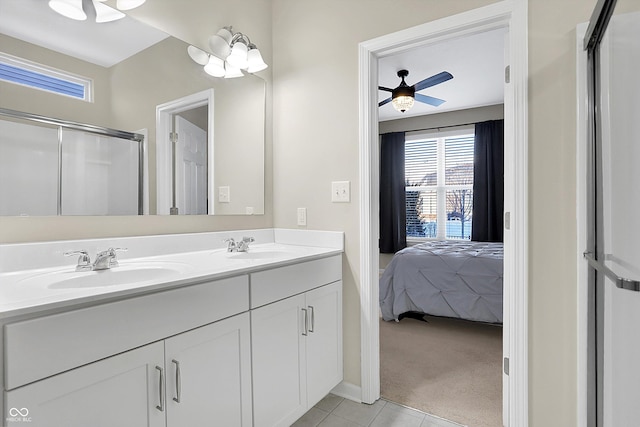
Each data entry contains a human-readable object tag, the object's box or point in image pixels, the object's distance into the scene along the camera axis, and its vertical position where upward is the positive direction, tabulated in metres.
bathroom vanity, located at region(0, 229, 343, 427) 0.84 -0.39
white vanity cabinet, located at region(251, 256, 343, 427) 1.42 -0.60
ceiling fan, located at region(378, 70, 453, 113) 3.29 +1.18
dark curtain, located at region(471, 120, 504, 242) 4.64 +0.39
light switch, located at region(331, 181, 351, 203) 1.96 +0.12
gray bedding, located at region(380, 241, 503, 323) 2.91 -0.65
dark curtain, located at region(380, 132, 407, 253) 5.35 +0.27
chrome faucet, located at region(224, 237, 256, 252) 1.92 -0.18
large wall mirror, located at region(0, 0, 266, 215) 1.30 +0.48
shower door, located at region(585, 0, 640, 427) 0.88 +0.00
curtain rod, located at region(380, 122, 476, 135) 4.95 +1.26
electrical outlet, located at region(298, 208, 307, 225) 2.16 -0.02
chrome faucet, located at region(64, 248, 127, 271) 1.32 -0.19
